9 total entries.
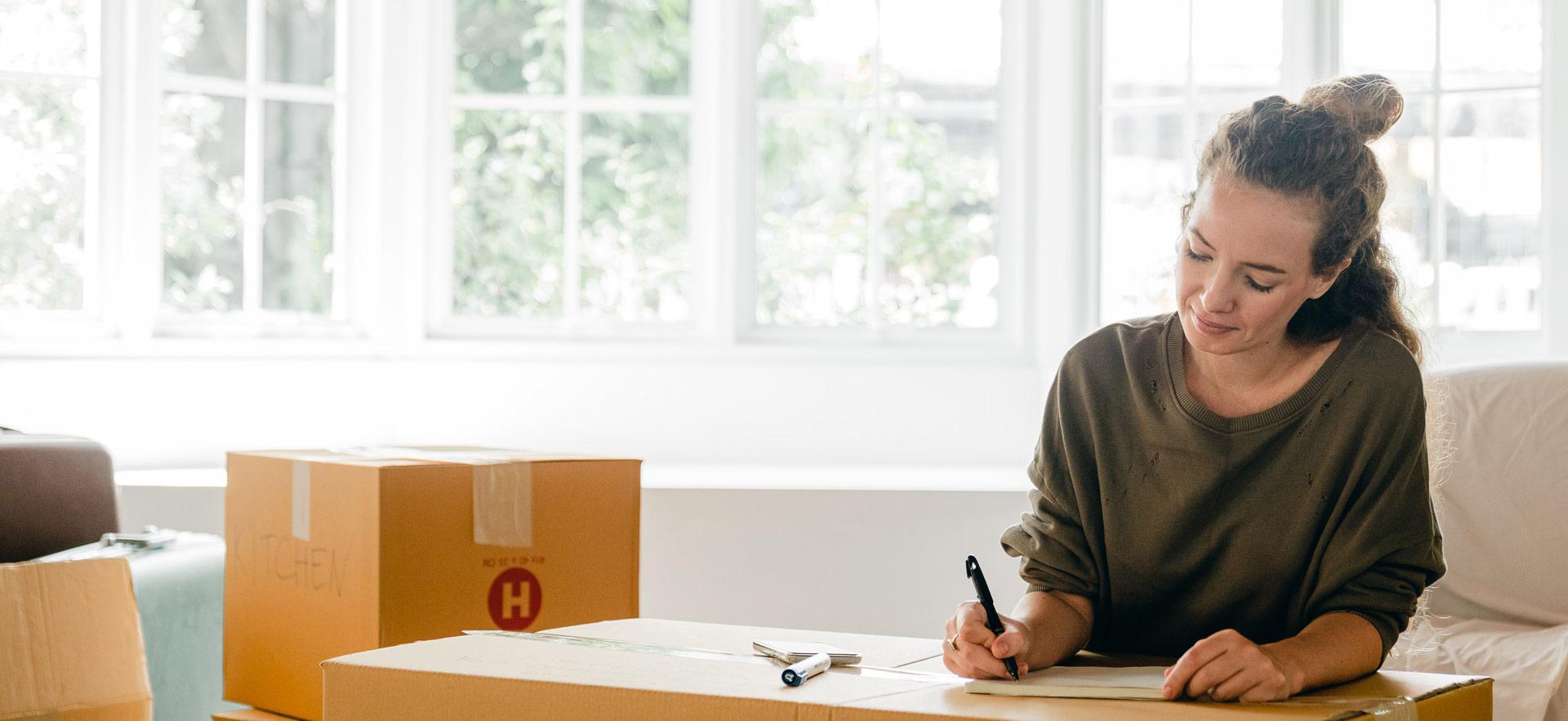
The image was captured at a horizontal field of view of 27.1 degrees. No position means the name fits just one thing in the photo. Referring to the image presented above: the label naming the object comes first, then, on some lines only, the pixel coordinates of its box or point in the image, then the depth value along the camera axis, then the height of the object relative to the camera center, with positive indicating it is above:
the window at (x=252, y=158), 5.98 +0.48
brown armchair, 4.61 -0.23
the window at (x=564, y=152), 6.25 +0.53
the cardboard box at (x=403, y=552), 4.33 -0.28
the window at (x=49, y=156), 5.74 +0.45
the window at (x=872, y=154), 6.29 +0.54
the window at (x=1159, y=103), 6.05 +0.65
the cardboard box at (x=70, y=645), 4.20 -0.37
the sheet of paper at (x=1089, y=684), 3.64 -0.27
